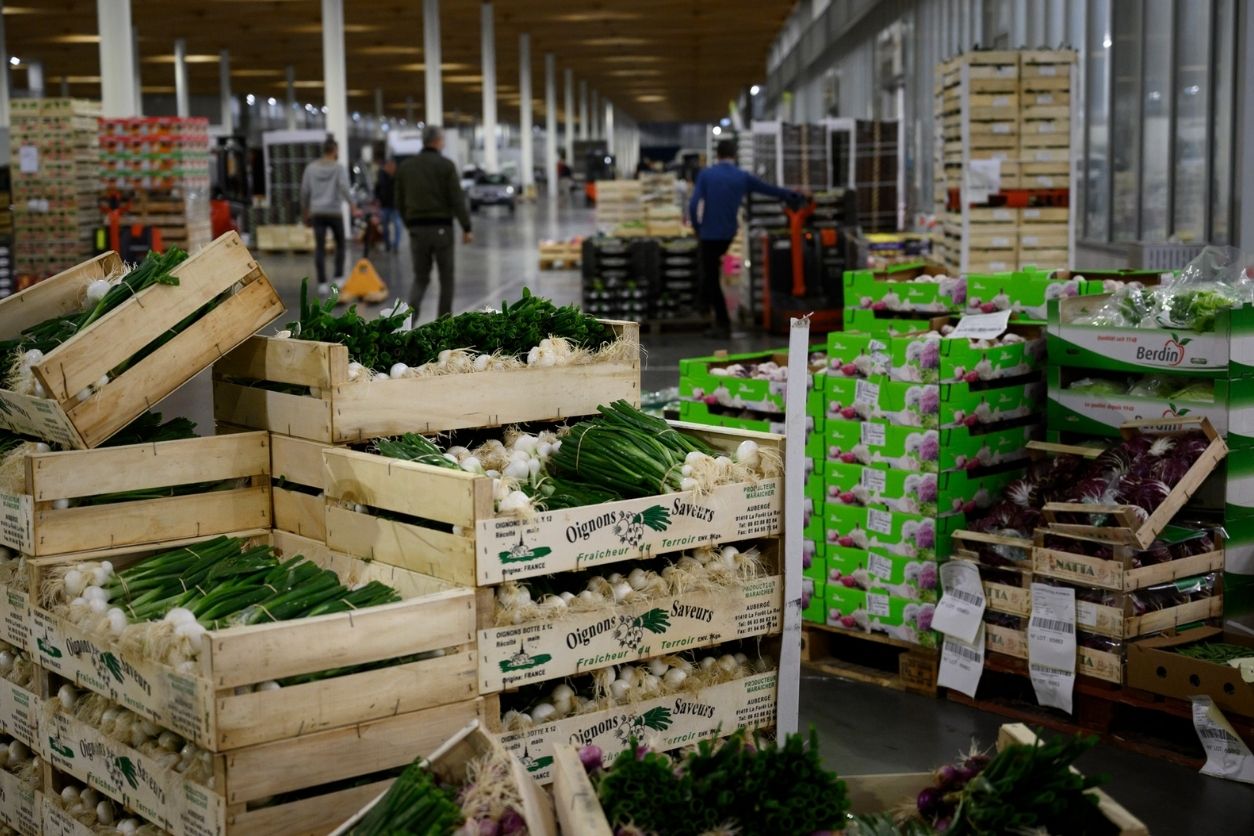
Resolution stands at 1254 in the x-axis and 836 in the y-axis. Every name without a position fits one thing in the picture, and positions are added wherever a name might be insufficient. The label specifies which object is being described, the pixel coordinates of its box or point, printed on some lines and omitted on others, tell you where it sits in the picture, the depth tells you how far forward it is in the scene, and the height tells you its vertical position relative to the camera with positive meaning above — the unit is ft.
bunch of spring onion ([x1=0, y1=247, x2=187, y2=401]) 13.97 -0.93
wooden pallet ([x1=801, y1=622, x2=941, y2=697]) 18.78 -5.96
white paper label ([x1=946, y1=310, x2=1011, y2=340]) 19.58 -1.50
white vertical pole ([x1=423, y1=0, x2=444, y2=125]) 90.22 +10.48
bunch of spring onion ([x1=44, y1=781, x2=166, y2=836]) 12.55 -5.12
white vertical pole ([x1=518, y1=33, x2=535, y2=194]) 131.34 +10.39
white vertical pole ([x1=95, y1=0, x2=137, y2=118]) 61.62 +6.99
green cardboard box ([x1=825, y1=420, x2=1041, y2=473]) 18.60 -2.96
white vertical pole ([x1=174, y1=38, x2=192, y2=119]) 113.50 +11.41
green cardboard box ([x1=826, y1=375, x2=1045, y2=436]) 18.57 -2.40
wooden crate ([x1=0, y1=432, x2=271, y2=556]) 13.52 -2.56
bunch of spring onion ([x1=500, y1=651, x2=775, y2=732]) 12.84 -4.18
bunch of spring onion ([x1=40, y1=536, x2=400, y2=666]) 11.76 -3.09
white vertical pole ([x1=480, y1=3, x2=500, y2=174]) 111.74 +10.88
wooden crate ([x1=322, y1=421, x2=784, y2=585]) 12.09 -2.63
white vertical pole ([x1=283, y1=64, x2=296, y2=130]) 125.47 +11.65
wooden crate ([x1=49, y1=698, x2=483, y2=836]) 11.02 -4.21
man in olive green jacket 46.60 +0.48
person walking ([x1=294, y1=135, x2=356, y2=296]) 62.03 +1.24
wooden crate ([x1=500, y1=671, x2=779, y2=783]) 12.63 -4.48
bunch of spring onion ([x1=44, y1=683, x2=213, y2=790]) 11.46 -4.22
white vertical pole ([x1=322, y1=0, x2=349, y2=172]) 75.00 +7.93
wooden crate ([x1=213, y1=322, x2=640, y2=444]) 13.75 -1.70
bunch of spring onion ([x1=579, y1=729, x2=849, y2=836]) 9.19 -3.61
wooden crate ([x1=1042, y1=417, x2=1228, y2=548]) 16.34 -3.34
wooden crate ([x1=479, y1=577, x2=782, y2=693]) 12.28 -3.62
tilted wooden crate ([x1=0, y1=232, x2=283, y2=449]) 13.25 -1.12
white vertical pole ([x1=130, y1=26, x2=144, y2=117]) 118.42 +14.66
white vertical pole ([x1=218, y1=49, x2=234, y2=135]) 127.34 +12.53
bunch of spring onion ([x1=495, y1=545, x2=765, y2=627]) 12.37 -3.22
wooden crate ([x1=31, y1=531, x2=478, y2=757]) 10.84 -3.46
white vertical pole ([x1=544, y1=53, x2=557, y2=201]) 151.43 +12.85
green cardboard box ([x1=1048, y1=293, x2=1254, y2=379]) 17.08 -1.62
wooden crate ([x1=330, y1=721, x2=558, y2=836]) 10.11 -3.80
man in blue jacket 49.34 +0.55
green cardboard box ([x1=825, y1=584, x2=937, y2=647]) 18.81 -5.19
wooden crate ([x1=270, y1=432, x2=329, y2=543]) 13.99 -2.57
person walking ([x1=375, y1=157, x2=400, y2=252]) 90.33 +1.09
